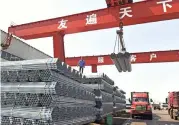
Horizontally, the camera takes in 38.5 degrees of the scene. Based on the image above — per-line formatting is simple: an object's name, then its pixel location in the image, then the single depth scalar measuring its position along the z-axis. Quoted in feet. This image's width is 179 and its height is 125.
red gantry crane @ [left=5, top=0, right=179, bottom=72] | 32.35
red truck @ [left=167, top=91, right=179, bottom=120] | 56.77
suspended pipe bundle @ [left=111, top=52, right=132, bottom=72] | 33.24
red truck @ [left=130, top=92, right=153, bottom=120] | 60.18
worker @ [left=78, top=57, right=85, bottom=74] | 39.52
